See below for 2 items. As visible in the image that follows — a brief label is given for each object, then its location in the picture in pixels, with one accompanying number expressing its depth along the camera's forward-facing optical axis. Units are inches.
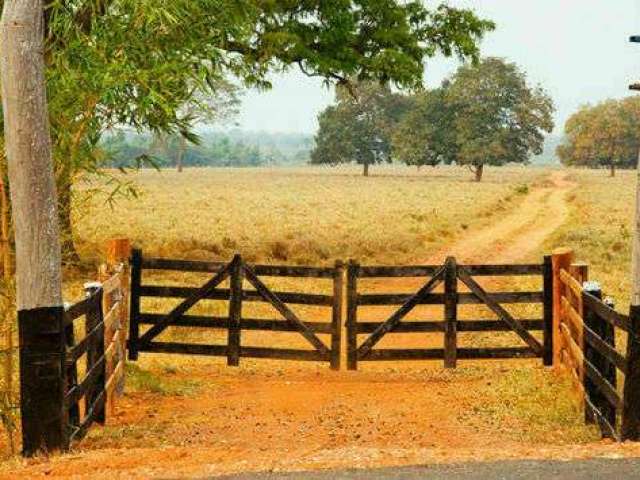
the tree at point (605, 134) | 4975.4
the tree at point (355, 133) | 4692.4
